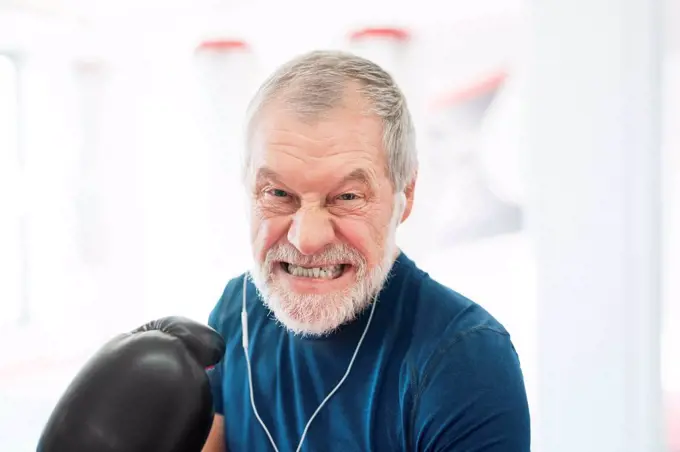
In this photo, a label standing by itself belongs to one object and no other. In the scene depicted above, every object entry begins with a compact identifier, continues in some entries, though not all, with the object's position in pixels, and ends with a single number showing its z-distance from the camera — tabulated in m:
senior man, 0.96
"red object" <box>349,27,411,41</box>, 1.79
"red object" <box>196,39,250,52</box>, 1.92
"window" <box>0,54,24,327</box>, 2.19
